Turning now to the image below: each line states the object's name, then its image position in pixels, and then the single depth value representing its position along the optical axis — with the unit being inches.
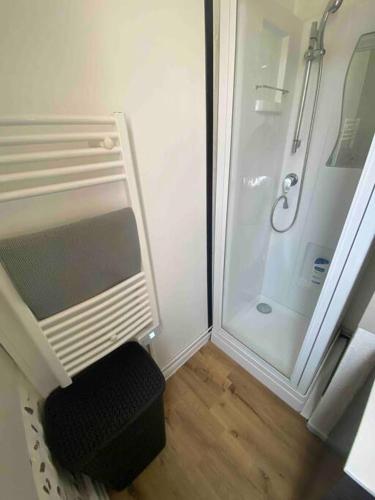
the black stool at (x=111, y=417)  29.5
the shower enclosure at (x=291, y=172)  36.7
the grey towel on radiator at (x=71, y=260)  24.1
